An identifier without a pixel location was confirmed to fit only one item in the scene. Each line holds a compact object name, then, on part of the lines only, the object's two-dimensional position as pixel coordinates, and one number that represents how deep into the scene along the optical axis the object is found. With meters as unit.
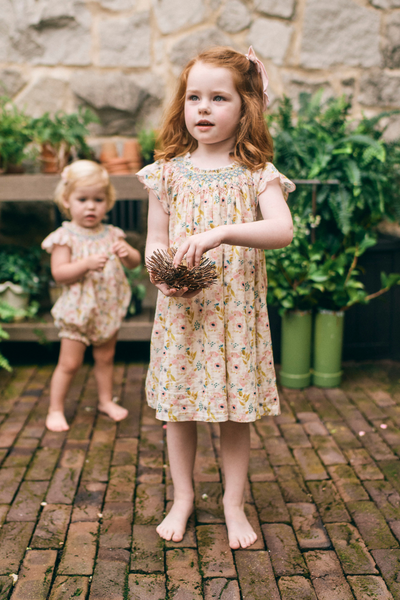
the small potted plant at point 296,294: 3.23
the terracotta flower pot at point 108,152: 3.60
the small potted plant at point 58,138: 3.41
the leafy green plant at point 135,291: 3.79
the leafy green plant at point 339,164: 3.21
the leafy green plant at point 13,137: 3.41
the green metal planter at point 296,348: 3.35
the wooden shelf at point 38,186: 3.42
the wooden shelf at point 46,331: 3.63
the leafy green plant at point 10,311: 2.87
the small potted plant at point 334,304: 3.24
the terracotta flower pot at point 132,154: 3.62
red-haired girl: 1.76
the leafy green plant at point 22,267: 3.58
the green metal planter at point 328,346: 3.37
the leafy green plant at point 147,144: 3.65
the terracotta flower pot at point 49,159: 3.47
